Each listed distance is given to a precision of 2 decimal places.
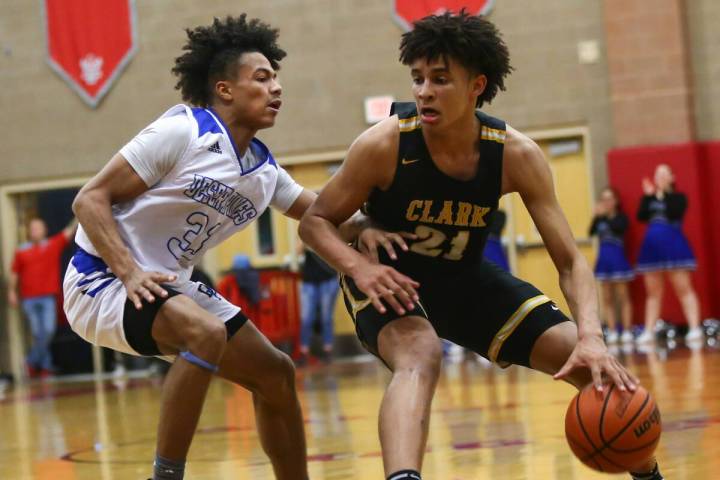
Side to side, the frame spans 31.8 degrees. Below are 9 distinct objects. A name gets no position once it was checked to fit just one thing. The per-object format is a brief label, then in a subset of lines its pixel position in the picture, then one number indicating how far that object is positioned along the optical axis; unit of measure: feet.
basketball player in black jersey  13.79
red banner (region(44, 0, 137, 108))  52.95
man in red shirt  50.78
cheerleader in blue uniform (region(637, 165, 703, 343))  44.60
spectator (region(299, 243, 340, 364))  47.91
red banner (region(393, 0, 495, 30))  48.73
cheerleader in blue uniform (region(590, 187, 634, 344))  46.06
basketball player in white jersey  14.89
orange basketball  13.20
